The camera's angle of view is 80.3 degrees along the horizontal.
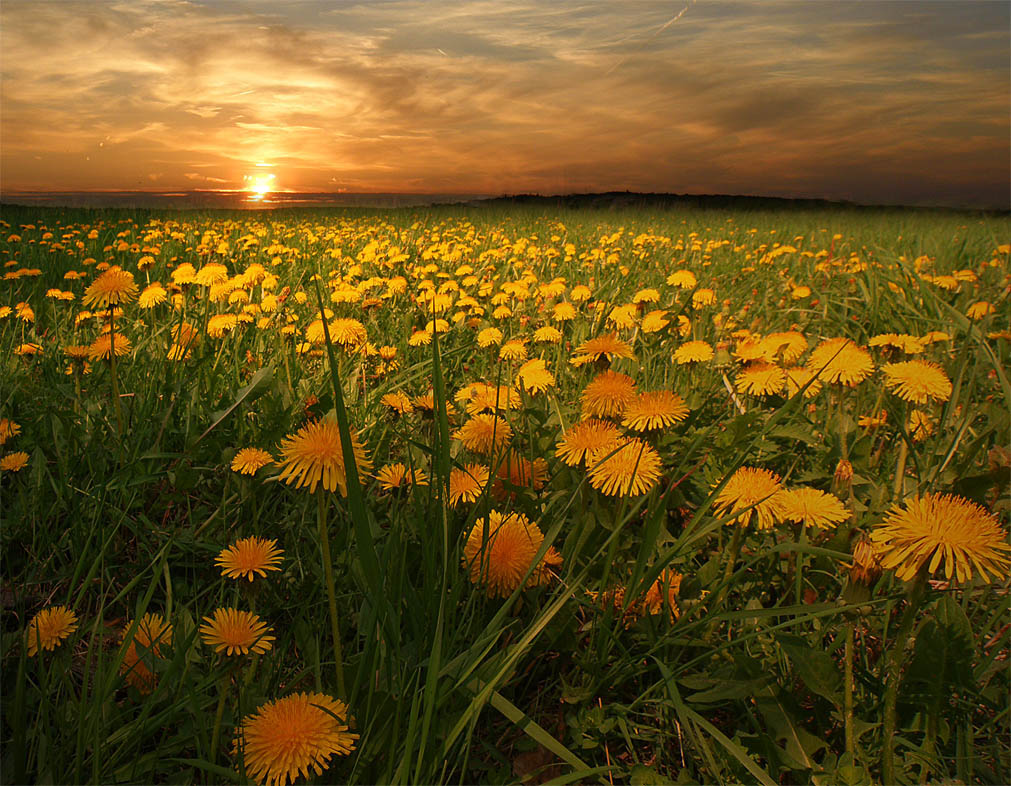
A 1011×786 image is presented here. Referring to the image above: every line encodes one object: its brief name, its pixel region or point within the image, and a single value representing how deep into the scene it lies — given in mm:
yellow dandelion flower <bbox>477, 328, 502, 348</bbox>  717
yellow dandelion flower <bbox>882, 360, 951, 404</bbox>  406
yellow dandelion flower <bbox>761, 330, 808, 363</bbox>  516
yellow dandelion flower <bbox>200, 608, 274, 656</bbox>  239
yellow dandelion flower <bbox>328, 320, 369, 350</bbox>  621
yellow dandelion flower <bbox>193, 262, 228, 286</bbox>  765
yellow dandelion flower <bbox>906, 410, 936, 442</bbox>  455
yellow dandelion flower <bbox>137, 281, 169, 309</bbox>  741
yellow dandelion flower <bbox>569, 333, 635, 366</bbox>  442
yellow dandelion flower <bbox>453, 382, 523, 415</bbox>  440
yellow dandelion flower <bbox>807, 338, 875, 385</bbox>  421
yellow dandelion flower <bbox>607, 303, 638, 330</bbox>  742
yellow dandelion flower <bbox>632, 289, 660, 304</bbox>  744
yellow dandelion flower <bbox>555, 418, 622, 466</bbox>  317
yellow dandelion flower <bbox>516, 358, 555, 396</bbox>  502
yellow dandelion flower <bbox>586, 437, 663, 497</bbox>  299
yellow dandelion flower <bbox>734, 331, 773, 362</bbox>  476
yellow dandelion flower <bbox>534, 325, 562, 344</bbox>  663
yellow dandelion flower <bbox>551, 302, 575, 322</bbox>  720
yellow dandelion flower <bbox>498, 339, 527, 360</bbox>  611
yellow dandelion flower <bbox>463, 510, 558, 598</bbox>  290
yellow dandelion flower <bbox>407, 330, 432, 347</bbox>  700
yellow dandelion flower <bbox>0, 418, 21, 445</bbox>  439
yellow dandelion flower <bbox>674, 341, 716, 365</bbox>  495
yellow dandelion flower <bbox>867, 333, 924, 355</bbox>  507
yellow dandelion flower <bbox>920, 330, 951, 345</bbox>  588
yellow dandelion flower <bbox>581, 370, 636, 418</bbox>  360
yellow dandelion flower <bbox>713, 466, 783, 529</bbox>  294
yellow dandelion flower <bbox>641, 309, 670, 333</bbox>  670
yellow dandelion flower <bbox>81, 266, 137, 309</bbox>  486
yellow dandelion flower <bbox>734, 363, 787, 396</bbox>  427
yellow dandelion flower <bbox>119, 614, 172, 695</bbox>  262
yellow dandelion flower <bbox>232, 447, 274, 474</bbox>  350
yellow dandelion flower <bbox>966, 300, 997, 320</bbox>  687
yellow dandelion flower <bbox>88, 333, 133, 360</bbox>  529
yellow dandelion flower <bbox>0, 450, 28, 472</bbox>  405
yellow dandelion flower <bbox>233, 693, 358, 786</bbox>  207
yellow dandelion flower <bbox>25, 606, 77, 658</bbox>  271
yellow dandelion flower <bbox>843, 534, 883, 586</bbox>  245
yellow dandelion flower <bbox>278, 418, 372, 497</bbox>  261
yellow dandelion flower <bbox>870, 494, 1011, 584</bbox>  225
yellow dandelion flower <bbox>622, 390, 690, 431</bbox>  335
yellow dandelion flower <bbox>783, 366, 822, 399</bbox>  455
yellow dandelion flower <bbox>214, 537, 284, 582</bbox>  270
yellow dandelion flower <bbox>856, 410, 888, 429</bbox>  500
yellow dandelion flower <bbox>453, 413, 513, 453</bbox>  386
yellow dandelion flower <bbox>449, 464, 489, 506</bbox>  335
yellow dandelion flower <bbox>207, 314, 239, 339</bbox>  672
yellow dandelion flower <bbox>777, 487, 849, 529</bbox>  298
